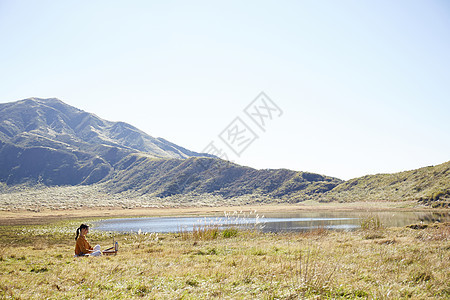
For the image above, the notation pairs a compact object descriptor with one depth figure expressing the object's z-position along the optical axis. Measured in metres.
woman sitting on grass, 12.77
